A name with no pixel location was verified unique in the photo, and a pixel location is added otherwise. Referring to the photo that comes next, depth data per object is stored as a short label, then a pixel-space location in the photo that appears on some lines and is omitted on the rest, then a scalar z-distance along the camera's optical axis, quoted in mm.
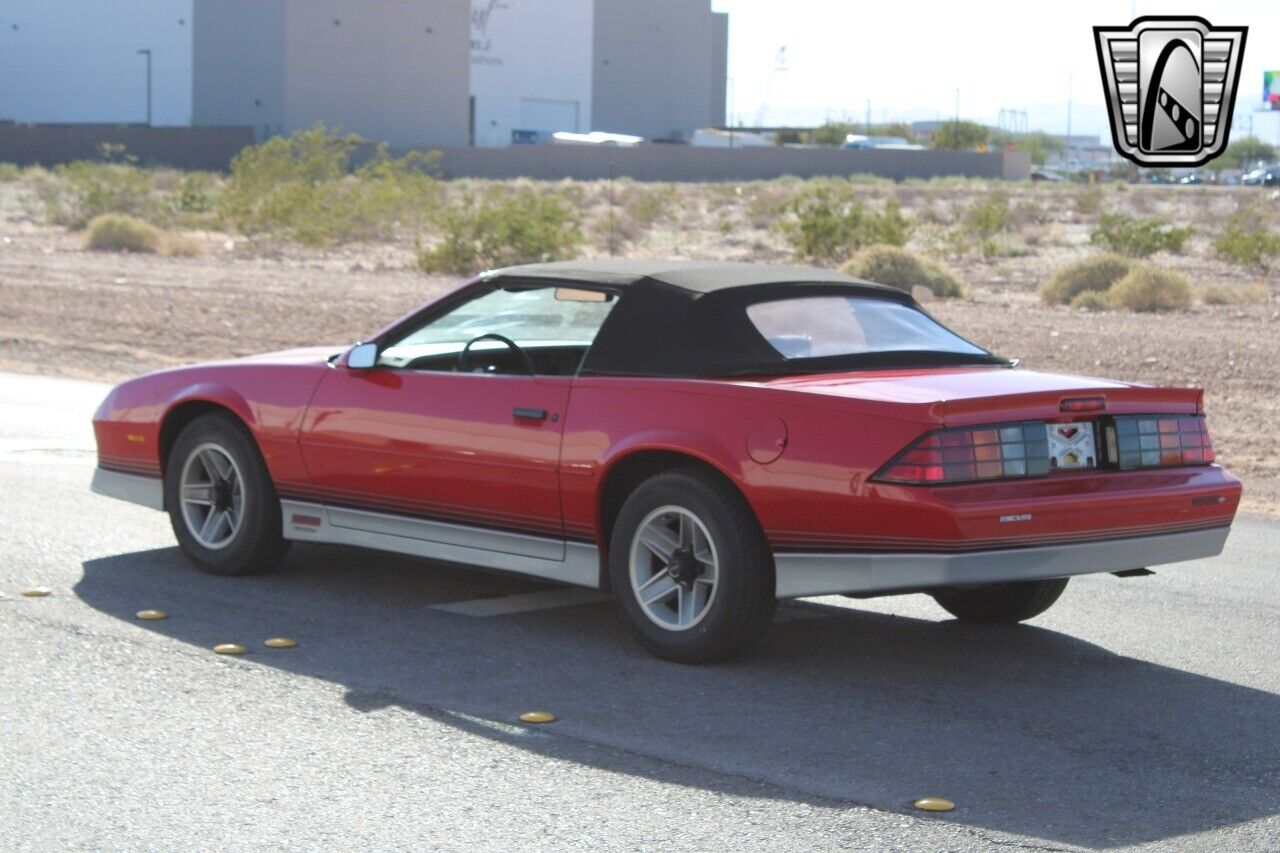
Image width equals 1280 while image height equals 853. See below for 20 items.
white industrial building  79250
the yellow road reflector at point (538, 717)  5914
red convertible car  6141
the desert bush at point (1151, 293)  25922
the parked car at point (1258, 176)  99875
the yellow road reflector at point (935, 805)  5027
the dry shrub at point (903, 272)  28062
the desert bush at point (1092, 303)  26188
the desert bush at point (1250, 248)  33156
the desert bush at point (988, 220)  42656
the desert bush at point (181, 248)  36219
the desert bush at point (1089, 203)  59312
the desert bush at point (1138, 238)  35000
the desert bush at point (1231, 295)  26848
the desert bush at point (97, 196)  44594
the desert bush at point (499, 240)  32031
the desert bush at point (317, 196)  39469
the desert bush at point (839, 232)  33531
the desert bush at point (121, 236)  37469
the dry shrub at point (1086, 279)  28188
